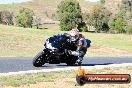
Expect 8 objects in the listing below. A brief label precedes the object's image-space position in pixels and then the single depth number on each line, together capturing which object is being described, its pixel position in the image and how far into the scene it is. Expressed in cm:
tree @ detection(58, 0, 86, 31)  13238
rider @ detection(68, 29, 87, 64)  1628
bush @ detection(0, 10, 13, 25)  15768
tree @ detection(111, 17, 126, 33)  12850
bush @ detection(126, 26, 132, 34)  12106
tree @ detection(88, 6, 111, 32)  13388
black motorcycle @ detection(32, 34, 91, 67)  1714
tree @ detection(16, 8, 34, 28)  14220
